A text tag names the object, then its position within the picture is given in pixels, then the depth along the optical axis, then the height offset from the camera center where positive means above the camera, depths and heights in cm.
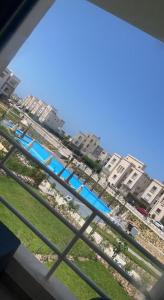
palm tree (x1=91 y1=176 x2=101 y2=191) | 1466 -137
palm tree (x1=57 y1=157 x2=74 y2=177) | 1397 -107
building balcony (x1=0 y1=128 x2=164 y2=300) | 105 -59
